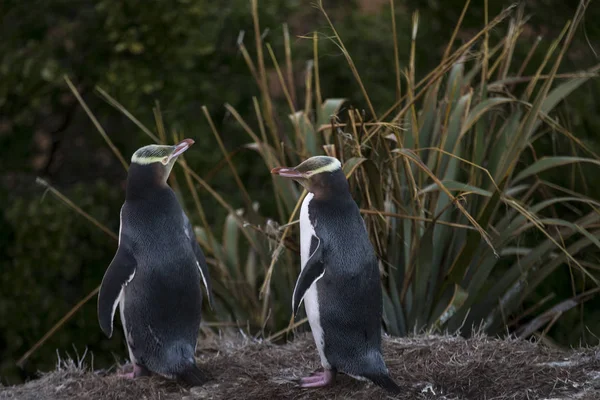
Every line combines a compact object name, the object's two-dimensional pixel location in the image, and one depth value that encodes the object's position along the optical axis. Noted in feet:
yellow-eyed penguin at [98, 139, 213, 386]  19.58
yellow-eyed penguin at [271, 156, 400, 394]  18.65
